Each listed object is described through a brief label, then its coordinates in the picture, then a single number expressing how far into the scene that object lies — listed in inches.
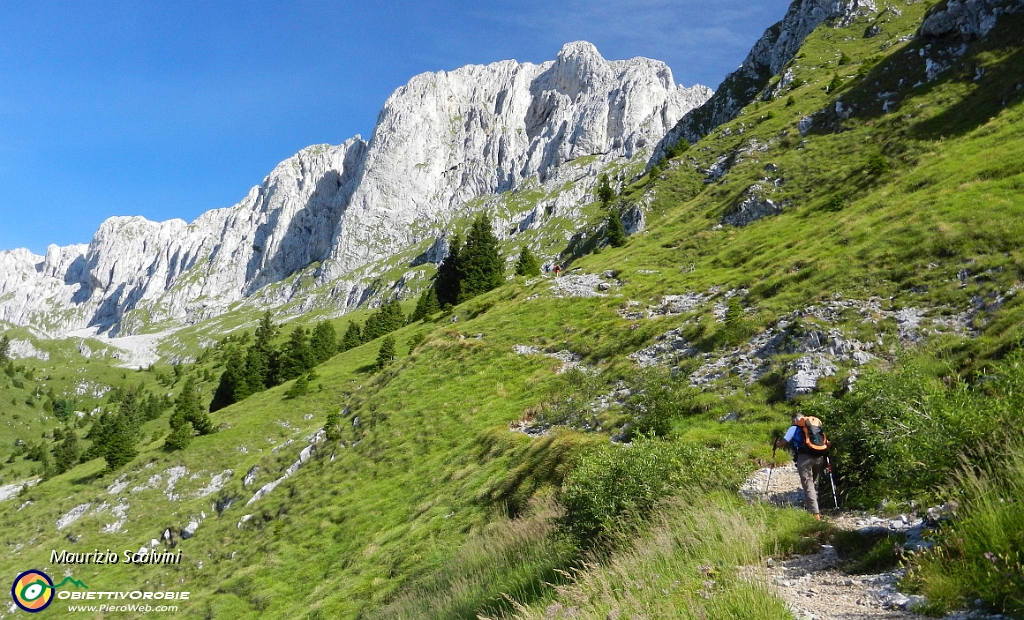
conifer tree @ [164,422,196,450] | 2018.9
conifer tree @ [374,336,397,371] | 2175.2
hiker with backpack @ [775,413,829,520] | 402.9
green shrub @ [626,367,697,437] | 756.6
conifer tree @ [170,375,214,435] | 2156.7
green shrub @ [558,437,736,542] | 378.3
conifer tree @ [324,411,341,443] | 1422.2
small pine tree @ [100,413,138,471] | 2255.2
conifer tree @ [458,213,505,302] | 3061.0
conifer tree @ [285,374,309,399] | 2324.4
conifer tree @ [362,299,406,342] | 3619.6
